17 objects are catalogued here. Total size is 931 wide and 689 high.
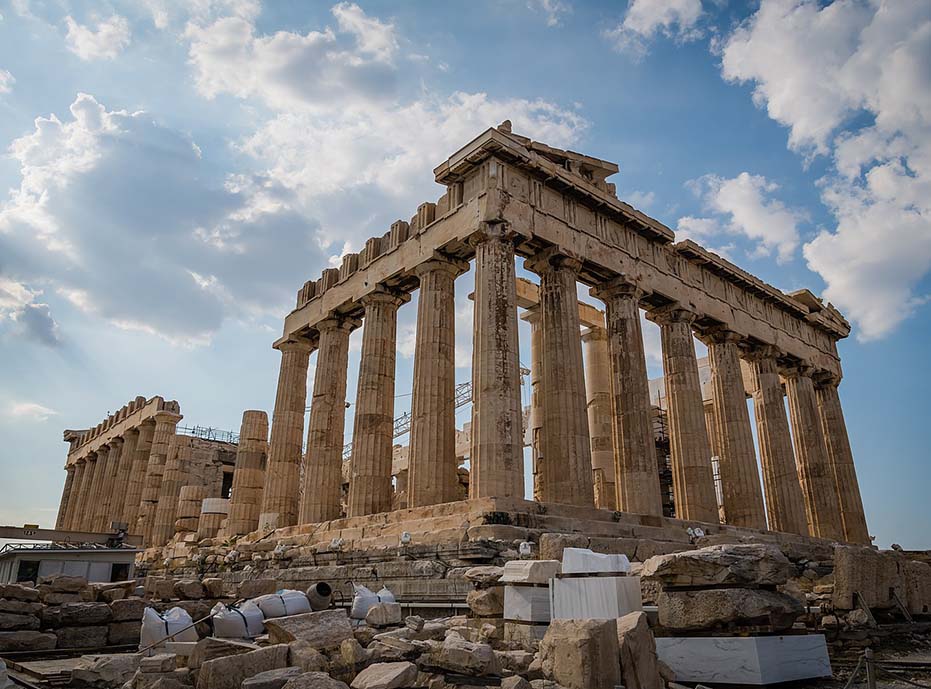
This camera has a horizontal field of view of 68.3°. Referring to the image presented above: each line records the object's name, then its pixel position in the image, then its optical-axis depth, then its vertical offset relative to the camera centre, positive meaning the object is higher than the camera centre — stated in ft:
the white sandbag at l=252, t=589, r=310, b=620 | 29.55 -0.07
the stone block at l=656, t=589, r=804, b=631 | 22.53 -0.20
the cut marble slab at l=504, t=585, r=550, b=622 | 27.35 -0.05
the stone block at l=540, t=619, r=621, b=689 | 19.71 -1.49
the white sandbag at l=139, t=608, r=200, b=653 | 30.22 -1.10
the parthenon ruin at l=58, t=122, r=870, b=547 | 60.64 +23.94
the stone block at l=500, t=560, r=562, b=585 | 27.76 +1.17
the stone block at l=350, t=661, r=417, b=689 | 19.51 -2.03
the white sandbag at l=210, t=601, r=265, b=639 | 27.50 -0.76
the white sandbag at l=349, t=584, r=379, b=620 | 30.91 +0.02
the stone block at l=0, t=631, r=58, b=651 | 35.94 -1.92
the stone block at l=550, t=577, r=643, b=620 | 24.75 +0.16
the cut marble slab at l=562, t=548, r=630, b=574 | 26.00 +1.44
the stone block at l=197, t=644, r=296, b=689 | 21.01 -1.90
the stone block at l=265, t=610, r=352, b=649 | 23.49 -0.86
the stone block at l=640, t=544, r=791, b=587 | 23.21 +1.16
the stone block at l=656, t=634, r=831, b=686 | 21.91 -1.72
